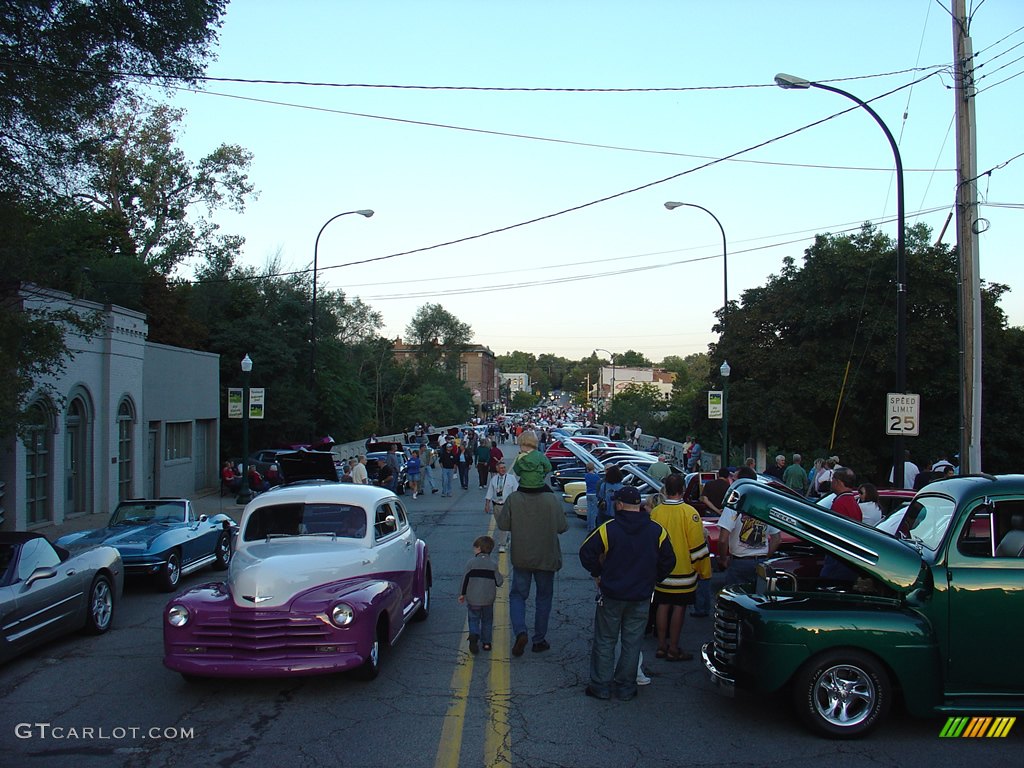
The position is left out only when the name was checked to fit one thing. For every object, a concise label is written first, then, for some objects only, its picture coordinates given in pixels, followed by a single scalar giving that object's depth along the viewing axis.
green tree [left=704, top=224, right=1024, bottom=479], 28.67
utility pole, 13.51
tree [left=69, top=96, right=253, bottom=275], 42.34
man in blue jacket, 6.95
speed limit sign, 15.41
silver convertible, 8.22
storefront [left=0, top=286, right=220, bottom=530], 19.88
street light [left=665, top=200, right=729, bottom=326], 30.94
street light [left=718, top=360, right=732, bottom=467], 27.94
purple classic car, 7.12
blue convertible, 12.07
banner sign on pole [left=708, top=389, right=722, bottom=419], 28.77
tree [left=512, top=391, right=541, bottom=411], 182.00
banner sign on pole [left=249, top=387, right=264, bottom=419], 26.17
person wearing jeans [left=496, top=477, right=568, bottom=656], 8.32
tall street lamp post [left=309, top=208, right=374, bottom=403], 32.56
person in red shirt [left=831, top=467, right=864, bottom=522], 10.03
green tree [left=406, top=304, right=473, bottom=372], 108.12
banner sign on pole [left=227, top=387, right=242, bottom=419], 25.89
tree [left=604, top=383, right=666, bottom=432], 55.66
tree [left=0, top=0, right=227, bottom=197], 13.38
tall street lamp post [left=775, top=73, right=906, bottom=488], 16.22
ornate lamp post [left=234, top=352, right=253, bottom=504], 24.62
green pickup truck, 6.04
